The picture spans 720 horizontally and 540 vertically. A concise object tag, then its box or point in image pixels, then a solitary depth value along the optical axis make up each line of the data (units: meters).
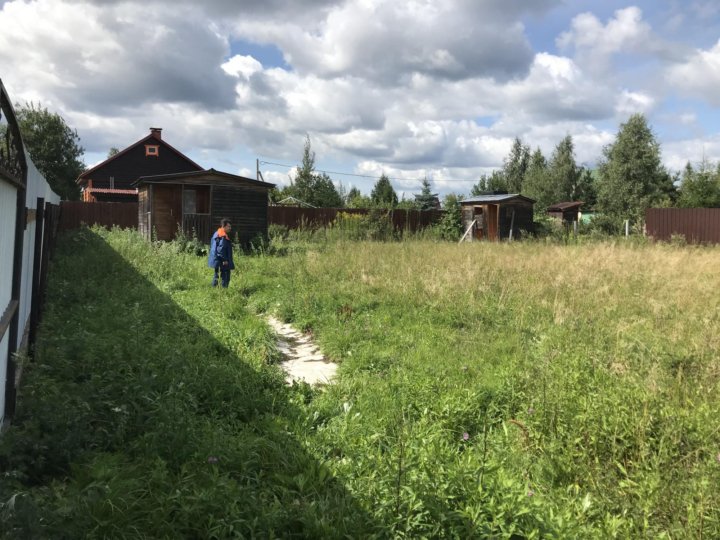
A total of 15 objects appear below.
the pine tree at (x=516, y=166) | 62.72
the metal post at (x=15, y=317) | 3.61
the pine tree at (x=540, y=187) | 53.03
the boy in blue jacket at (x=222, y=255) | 9.88
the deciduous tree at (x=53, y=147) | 39.94
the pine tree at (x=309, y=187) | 43.06
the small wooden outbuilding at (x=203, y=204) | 17.83
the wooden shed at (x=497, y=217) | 26.94
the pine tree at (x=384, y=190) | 57.09
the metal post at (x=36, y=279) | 5.31
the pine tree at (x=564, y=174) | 52.84
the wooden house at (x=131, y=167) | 37.66
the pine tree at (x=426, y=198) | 47.75
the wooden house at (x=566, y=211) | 45.66
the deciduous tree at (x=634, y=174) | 35.00
